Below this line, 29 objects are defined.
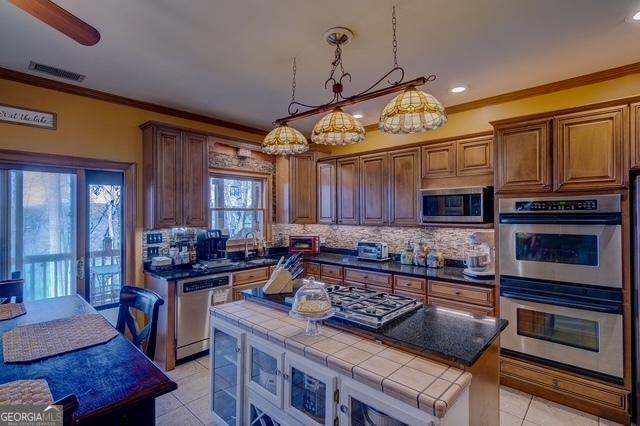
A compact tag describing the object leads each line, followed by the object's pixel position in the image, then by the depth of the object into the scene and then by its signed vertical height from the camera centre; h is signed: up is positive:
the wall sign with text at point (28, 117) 2.90 +0.91
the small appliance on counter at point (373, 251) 4.26 -0.49
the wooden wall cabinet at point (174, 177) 3.57 +0.43
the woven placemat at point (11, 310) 2.10 -0.64
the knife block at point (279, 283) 2.47 -0.52
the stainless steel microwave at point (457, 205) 3.37 +0.10
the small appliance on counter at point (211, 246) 4.18 -0.41
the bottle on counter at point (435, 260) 3.85 -0.55
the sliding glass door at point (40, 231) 3.00 -0.15
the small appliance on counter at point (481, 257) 3.33 -0.46
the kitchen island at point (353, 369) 1.34 -0.73
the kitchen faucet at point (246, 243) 4.69 -0.42
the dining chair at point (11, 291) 2.45 -0.57
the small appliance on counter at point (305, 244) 4.93 -0.45
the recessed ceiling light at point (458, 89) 3.30 +1.29
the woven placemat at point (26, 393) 1.15 -0.66
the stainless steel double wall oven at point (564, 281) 2.53 -0.57
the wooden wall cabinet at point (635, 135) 2.45 +0.59
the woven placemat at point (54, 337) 1.56 -0.66
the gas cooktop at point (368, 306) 1.84 -0.59
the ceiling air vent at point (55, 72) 2.79 +1.28
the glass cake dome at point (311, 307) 1.74 -0.51
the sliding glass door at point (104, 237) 3.49 -0.25
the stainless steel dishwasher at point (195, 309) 3.41 -1.01
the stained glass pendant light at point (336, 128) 2.12 +0.57
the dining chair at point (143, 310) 1.88 -0.62
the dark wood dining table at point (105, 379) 1.19 -0.68
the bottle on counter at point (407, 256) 4.05 -0.54
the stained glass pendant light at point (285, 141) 2.41 +0.55
